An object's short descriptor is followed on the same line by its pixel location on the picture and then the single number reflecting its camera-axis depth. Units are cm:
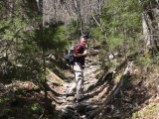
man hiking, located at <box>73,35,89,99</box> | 1484
